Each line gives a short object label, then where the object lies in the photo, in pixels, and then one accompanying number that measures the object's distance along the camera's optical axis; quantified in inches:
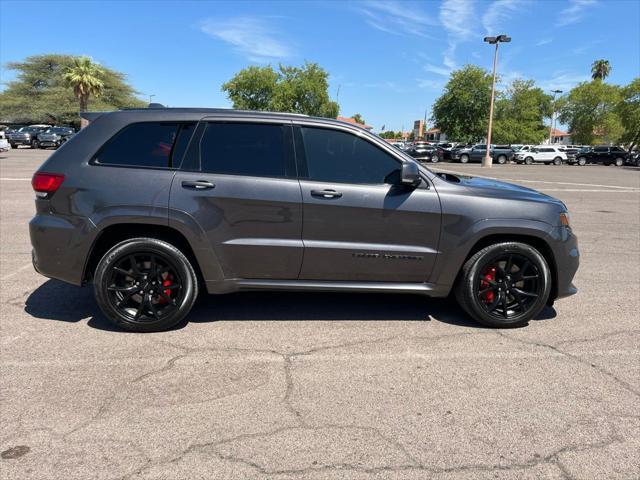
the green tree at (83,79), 1900.3
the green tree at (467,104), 2063.2
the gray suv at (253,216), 153.8
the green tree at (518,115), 2613.2
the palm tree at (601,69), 3978.8
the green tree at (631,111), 2199.8
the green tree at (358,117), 5211.1
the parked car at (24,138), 1583.4
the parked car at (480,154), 1708.9
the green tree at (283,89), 2719.0
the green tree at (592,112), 3234.3
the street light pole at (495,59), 1449.3
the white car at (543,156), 1849.3
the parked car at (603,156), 1909.4
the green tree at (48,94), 2549.2
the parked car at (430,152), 1595.5
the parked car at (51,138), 1555.1
